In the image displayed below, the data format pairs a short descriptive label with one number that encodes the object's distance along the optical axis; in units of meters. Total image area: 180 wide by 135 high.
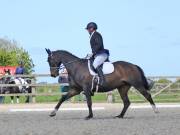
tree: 83.31
